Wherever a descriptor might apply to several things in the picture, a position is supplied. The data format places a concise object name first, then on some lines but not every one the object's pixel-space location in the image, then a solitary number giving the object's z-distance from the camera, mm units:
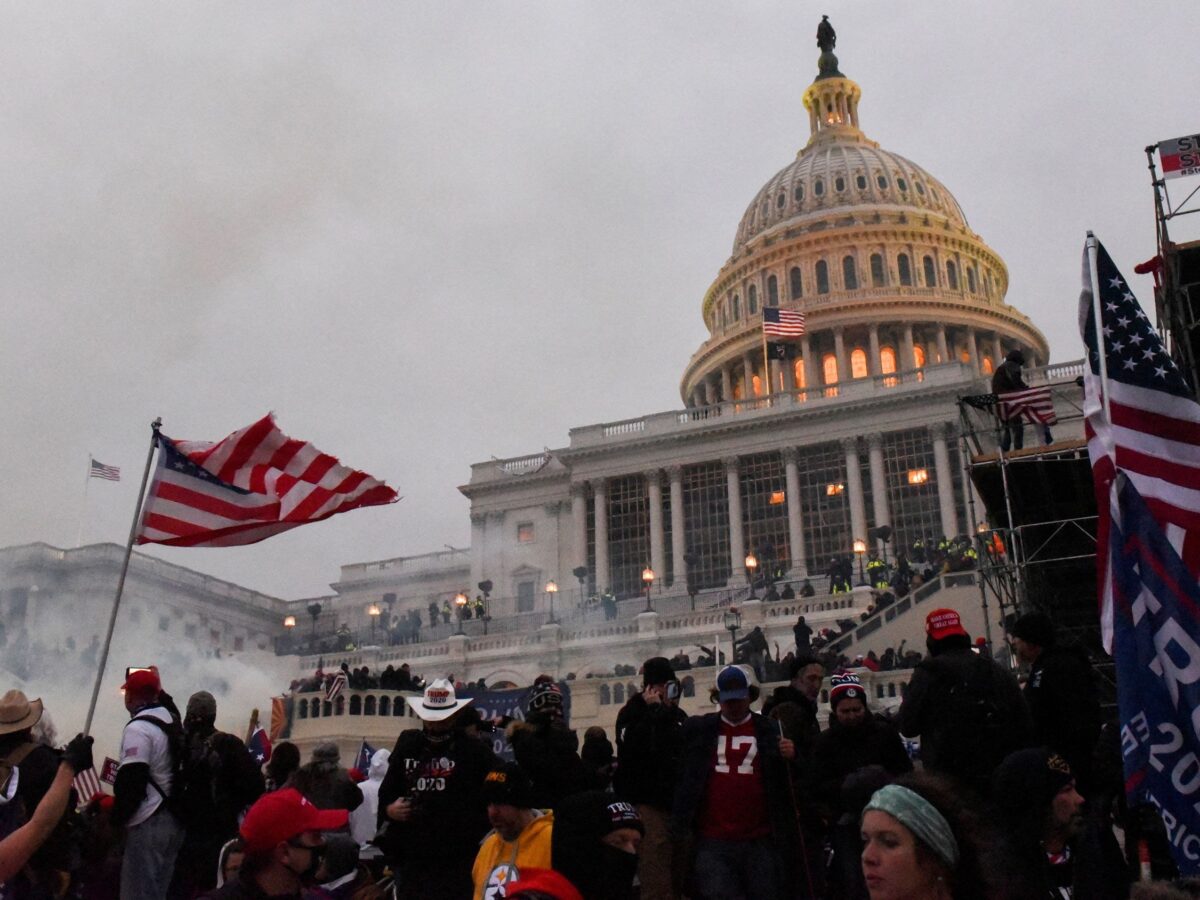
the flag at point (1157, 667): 6180
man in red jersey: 7977
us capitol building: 48594
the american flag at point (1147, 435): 7879
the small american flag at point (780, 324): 69062
